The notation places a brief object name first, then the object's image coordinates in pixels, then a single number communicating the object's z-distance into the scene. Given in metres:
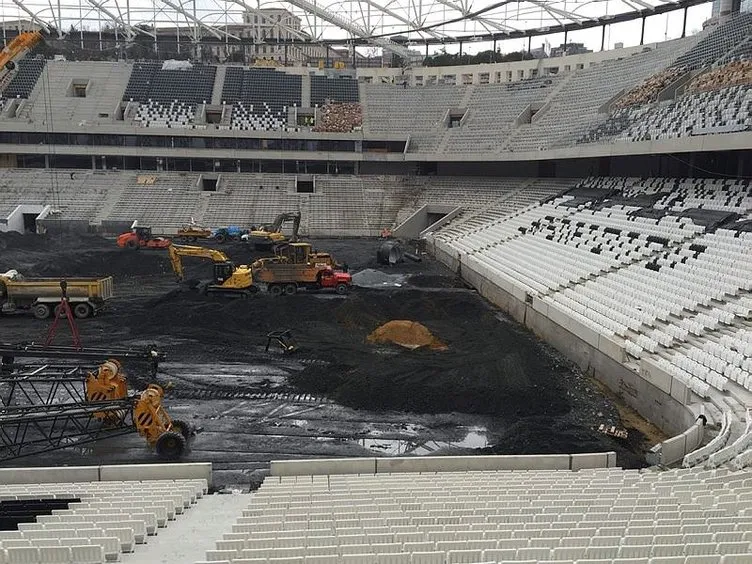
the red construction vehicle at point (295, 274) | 25.83
